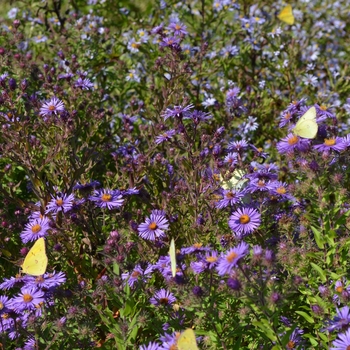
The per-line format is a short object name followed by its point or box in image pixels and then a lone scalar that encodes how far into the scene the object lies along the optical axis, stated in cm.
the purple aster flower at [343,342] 178
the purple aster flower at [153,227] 244
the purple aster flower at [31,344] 212
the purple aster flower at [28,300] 221
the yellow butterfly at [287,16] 392
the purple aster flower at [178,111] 267
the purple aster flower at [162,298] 218
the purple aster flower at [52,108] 289
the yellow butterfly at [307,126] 227
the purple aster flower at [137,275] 219
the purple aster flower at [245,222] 226
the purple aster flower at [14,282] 238
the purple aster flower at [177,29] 370
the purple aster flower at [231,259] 183
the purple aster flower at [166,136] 281
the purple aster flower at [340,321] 187
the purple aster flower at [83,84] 331
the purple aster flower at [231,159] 274
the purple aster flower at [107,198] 258
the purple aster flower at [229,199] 243
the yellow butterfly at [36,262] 214
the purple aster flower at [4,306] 226
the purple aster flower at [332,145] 233
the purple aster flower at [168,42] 314
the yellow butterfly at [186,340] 174
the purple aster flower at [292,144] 235
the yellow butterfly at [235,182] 258
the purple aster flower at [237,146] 293
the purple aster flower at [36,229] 252
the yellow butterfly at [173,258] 187
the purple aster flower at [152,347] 195
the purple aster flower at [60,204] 256
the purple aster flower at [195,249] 216
